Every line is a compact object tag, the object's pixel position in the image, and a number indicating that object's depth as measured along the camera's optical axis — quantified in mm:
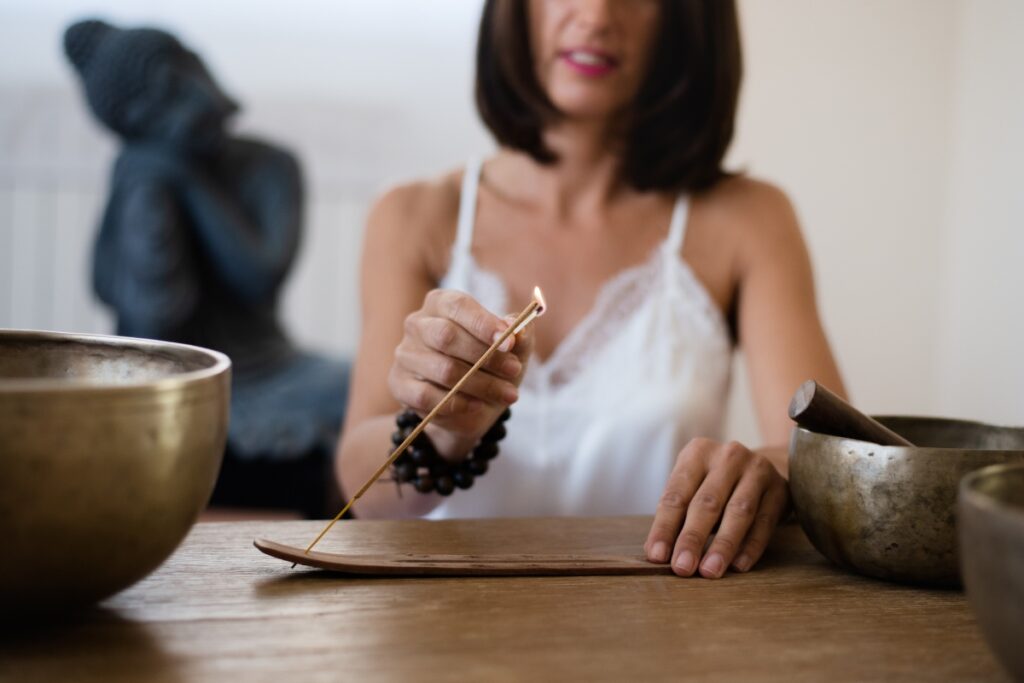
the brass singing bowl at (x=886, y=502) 658
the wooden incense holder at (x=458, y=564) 687
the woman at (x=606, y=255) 1510
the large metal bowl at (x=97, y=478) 494
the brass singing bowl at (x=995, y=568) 424
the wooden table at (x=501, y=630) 526
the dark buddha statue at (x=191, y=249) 2689
